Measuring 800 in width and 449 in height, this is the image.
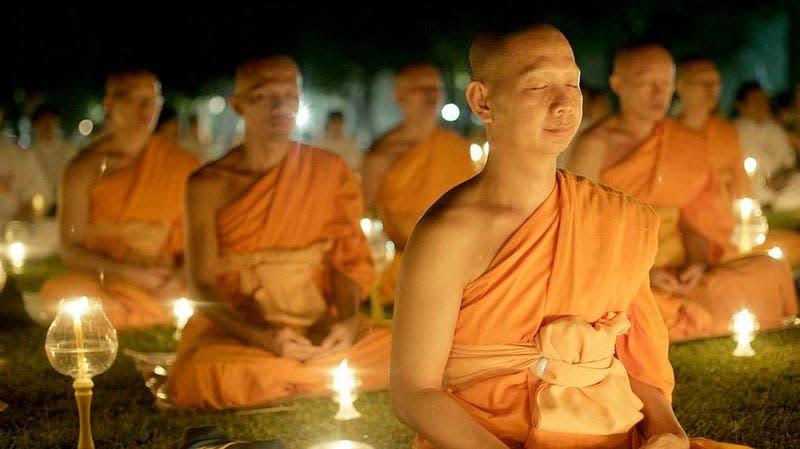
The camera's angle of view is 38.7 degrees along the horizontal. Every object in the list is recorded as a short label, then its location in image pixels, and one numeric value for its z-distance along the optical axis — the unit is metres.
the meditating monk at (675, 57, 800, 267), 9.23
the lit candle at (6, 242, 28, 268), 11.04
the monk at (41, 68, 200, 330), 8.21
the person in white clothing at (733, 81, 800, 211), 15.00
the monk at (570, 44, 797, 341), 7.29
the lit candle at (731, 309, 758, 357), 6.80
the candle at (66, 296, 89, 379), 4.59
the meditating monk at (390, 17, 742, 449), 3.35
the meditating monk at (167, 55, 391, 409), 6.07
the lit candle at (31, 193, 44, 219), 12.99
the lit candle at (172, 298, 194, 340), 7.59
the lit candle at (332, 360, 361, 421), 5.73
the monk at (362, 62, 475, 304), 9.26
